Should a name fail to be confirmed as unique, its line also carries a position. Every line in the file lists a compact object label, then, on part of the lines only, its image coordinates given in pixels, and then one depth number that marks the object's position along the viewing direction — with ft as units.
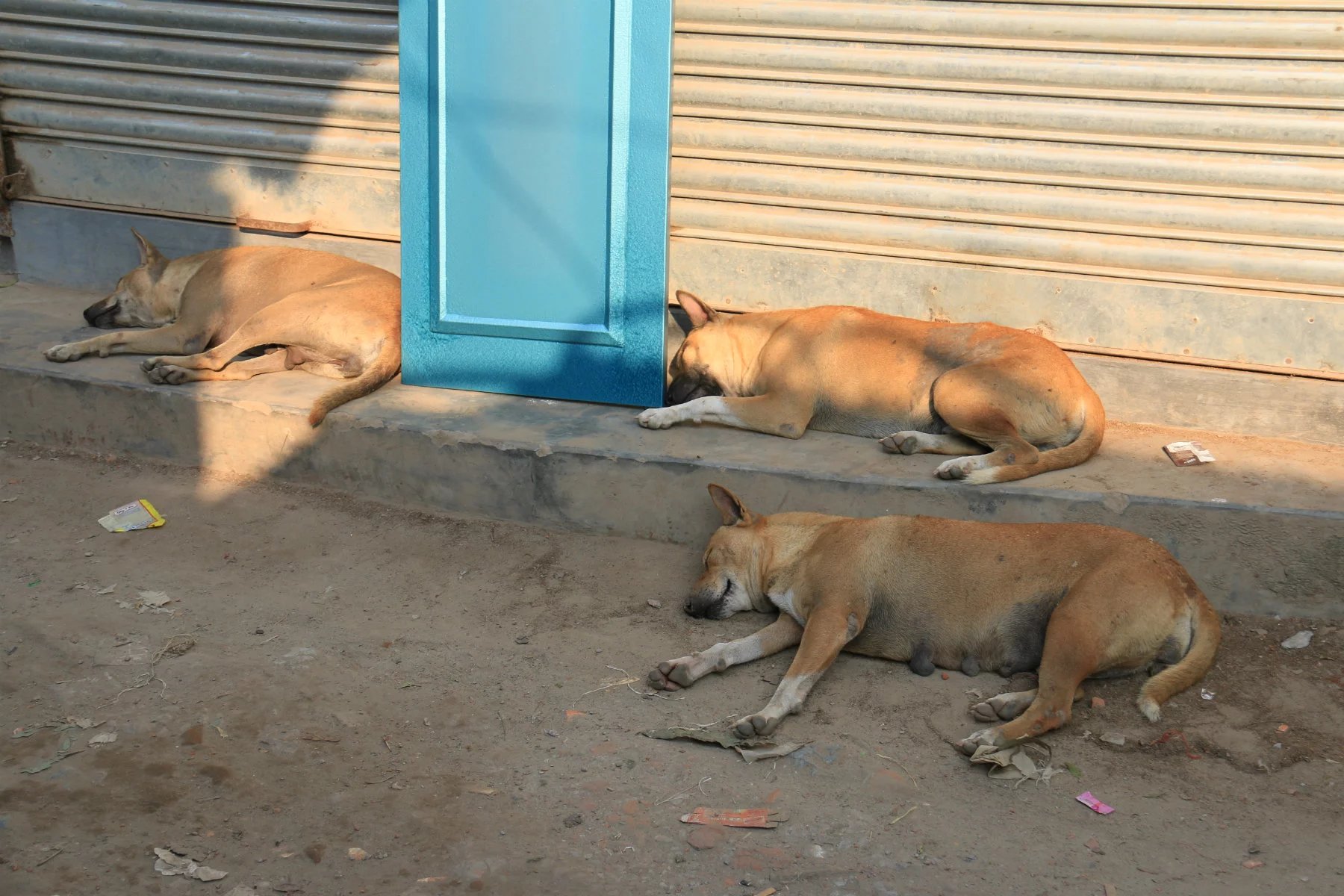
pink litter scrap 12.57
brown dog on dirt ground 14.05
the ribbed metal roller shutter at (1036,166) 18.43
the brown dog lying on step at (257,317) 21.80
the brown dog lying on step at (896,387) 18.45
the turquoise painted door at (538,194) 19.29
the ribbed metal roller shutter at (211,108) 23.65
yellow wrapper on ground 18.99
